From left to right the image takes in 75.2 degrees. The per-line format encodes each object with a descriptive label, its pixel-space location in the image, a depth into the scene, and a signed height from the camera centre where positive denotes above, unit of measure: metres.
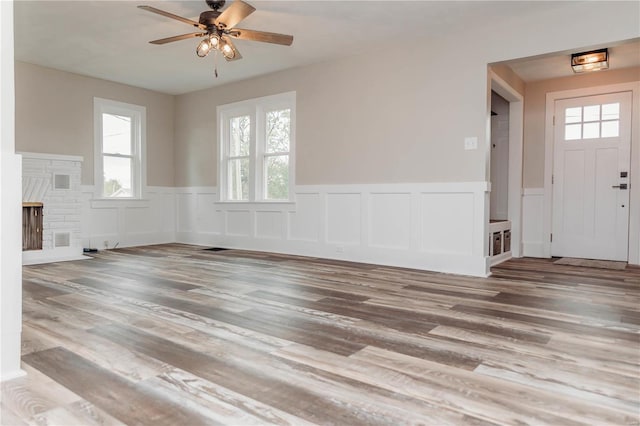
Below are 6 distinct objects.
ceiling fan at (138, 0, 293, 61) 3.51 +1.49
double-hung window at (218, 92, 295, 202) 5.93 +0.78
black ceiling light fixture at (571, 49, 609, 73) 4.56 +1.57
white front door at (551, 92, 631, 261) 5.20 +0.31
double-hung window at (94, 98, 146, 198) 6.28 +0.82
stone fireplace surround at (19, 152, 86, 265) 5.30 +0.01
